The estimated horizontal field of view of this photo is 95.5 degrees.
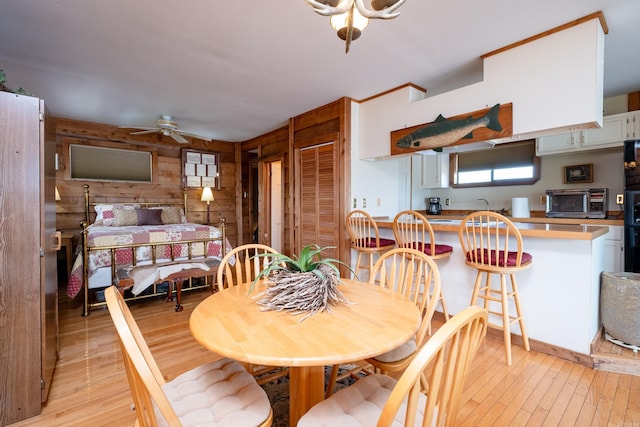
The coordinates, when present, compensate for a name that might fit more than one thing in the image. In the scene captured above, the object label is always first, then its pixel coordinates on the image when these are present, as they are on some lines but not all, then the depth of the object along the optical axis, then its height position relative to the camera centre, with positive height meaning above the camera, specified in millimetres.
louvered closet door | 3830 +183
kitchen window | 4203 +684
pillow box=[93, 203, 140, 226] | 4513 -44
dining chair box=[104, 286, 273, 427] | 793 -716
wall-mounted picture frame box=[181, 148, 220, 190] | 5684 +835
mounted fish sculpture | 2590 +781
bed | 3166 -475
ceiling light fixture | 1362 +984
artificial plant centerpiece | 1295 -351
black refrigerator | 2756 +35
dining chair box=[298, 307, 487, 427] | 687 -506
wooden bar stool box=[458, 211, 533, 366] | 2127 -414
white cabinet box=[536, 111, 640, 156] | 3287 +882
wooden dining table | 944 -457
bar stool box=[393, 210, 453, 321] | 2570 -298
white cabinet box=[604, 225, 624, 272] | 3121 -432
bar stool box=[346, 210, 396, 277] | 3068 -328
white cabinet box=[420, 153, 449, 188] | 4973 +679
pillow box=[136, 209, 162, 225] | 4727 -110
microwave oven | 3518 +84
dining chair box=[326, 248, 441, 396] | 1394 -505
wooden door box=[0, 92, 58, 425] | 1572 -267
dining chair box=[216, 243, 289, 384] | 1788 -989
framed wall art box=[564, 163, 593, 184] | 3711 +468
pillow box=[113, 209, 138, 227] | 4487 -107
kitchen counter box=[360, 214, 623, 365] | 2115 -601
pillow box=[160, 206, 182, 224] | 4984 -93
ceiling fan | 4309 +1259
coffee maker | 5066 +49
